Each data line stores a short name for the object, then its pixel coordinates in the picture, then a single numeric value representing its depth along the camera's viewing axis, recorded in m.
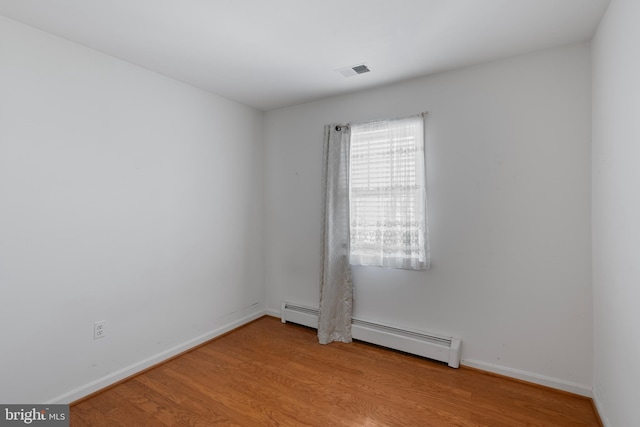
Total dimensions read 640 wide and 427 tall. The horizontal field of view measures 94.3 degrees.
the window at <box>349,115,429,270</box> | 2.57
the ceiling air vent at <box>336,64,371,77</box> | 2.42
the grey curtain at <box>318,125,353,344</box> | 2.94
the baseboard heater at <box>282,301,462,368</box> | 2.43
